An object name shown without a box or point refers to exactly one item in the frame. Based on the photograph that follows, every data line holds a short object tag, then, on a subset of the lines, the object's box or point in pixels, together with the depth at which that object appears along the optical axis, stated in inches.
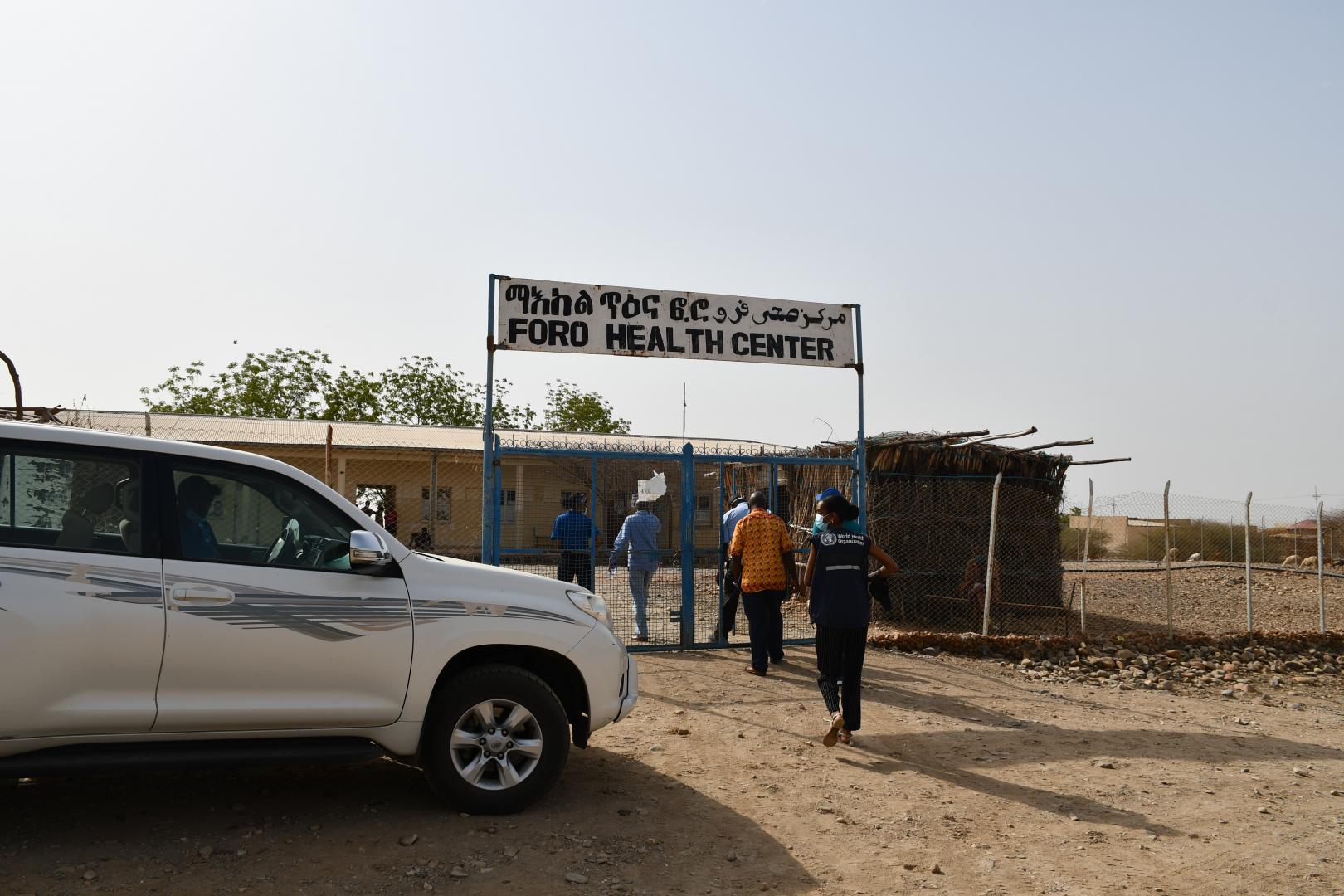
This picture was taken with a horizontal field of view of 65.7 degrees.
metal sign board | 418.0
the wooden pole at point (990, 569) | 447.2
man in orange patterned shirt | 375.2
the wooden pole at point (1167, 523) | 467.5
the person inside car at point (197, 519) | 184.1
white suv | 170.1
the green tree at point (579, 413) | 1833.2
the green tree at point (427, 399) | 1640.0
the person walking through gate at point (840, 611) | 265.0
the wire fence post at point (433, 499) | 449.1
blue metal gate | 406.0
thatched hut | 555.5
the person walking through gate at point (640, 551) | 418.6
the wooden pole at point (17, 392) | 309.9
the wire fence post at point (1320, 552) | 518.6
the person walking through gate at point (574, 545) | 409.4
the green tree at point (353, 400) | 1581.0
